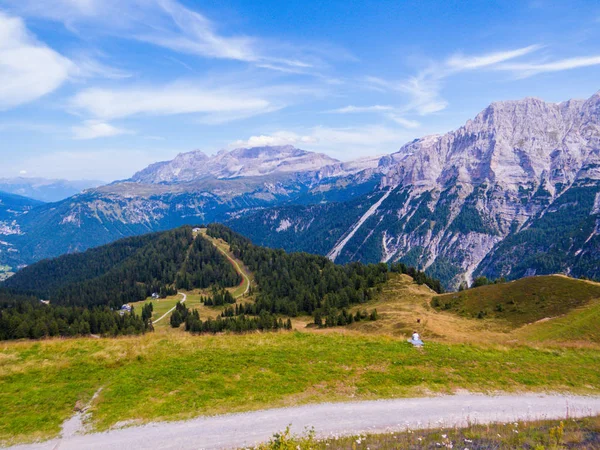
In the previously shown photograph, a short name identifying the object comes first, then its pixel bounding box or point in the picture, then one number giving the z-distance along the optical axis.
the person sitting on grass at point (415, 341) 35.56
